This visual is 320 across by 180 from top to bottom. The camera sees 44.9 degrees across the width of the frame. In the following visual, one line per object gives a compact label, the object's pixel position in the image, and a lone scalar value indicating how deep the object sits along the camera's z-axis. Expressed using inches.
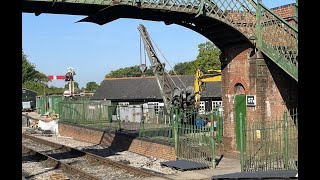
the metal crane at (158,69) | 1007.0
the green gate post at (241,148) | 410.6
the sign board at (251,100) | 507.2
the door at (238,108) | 530.5
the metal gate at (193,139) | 500.4
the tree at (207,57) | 2859.3
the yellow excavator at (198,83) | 1111.6
